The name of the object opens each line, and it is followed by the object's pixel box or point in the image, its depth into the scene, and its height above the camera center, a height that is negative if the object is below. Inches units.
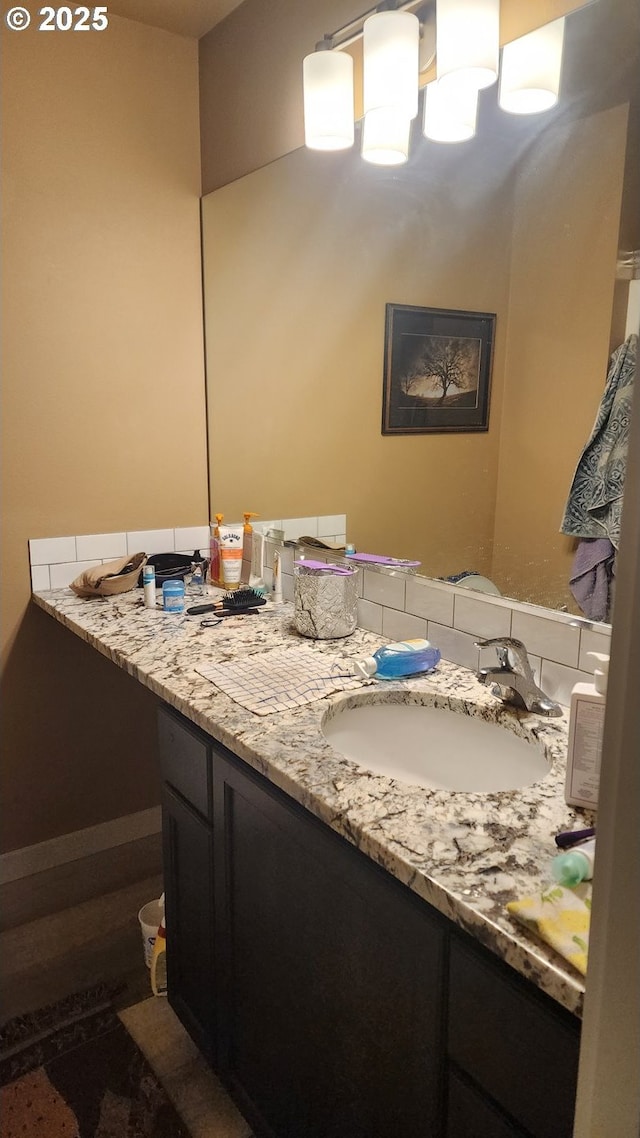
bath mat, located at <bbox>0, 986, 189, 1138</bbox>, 59.1 -52.8
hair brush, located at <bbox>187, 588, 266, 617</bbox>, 76.0 -17.1
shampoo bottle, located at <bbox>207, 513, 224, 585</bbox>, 85.8 -14.0
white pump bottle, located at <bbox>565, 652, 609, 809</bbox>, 38.9 -15.6
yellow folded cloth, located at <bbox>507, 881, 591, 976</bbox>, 28.0 -18.5
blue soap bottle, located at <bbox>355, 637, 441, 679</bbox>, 57.6 -17.1
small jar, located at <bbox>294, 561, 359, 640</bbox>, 67.1 -14.8
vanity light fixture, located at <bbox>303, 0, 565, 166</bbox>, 52.9 +27.4
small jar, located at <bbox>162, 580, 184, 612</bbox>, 75.8 -16.4
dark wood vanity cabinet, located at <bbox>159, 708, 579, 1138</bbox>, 31.0 -28.2
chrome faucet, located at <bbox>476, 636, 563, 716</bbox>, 51.1 -16.1
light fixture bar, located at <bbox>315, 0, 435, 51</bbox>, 60.4 +34.2
